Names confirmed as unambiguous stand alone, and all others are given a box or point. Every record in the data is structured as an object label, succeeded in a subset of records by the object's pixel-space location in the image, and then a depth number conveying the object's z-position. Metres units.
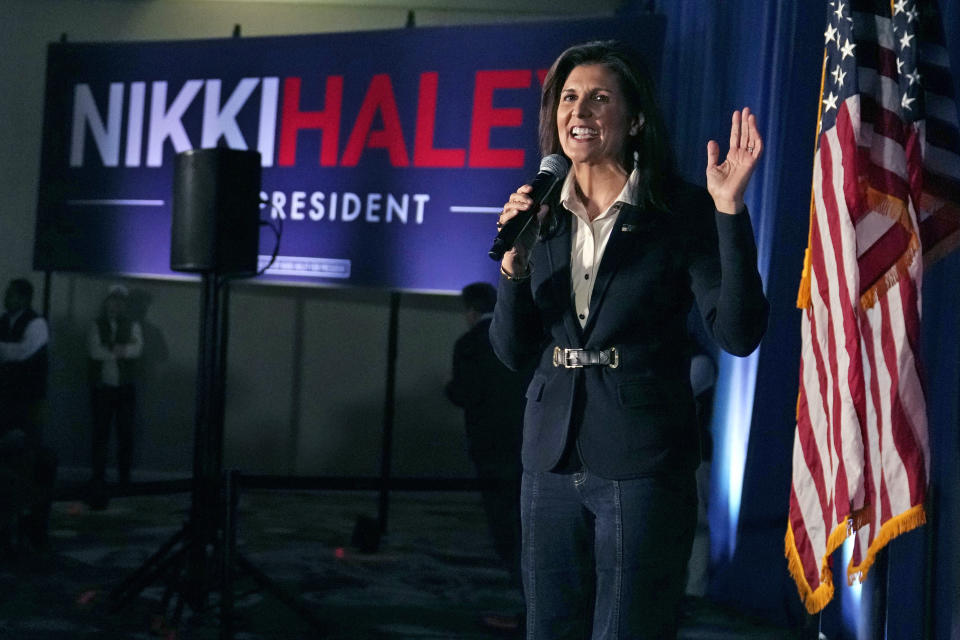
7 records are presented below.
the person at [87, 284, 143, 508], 8.23
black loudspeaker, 4.43
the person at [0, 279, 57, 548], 5.55
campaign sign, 5.71
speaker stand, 4.23
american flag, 2.52
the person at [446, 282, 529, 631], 4.76
